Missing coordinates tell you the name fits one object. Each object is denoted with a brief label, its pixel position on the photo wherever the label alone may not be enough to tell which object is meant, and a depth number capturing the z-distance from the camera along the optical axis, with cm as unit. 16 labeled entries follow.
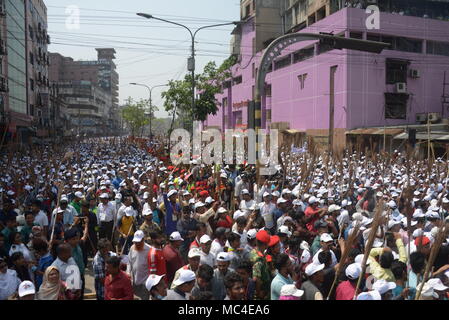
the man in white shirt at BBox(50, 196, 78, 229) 707
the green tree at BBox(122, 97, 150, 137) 5892
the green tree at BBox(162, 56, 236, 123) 2784
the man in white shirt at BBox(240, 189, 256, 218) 754
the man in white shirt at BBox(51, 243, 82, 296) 446
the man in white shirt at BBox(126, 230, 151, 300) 527
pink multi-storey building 2703
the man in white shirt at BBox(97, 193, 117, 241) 731
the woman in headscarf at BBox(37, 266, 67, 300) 414
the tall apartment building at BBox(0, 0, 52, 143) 3084
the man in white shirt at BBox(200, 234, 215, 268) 497
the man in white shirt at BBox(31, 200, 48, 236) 685
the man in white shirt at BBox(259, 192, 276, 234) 734
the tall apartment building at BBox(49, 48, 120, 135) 9388
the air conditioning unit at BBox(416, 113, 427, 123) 2702
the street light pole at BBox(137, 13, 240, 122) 1850
